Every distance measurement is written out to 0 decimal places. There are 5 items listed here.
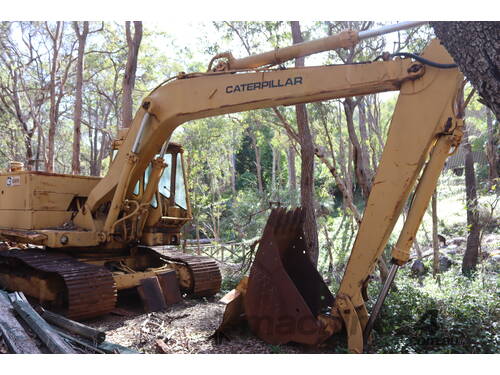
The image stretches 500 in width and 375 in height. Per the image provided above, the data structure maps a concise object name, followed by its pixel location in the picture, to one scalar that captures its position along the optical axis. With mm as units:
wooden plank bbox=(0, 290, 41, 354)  3761
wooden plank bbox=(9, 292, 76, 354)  3980
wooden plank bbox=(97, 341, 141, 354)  4355
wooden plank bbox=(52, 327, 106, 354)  4340
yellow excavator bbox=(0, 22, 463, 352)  4258
